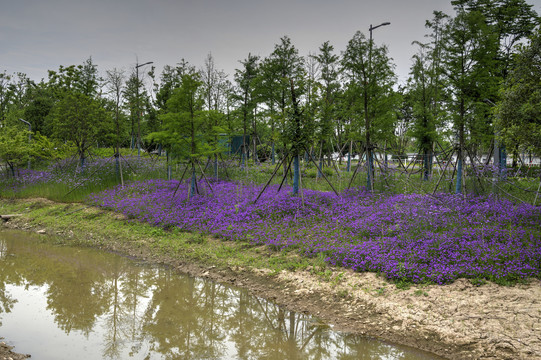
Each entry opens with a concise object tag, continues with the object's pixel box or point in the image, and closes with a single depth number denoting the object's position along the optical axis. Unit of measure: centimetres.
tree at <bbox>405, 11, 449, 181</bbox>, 1844
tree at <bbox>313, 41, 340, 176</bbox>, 2391
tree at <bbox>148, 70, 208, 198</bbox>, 1462
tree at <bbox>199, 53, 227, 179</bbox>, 1936
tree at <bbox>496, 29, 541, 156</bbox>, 820
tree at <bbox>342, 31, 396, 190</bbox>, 1454
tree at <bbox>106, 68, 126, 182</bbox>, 1931
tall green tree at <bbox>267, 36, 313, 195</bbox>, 1341
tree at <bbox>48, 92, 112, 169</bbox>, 2095
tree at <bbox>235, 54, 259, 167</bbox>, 2094
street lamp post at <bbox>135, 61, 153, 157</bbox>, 2012
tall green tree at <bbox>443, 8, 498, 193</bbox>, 1228
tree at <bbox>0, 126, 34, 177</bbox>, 2147
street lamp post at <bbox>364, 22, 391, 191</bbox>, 1439
